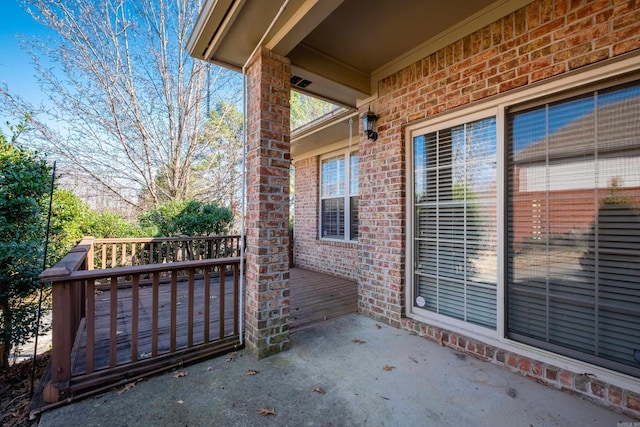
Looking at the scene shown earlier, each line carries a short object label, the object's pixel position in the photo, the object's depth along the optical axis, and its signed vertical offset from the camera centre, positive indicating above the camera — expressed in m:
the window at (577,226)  1.85 -0.06
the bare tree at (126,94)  7.63 +3.78
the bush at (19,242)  2.62 -0.27
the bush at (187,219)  6.00 -0.06
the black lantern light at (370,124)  3.39 +1.17
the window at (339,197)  5.75 +0.46
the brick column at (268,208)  2.52 +0.09
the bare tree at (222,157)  9.69 +2.20
